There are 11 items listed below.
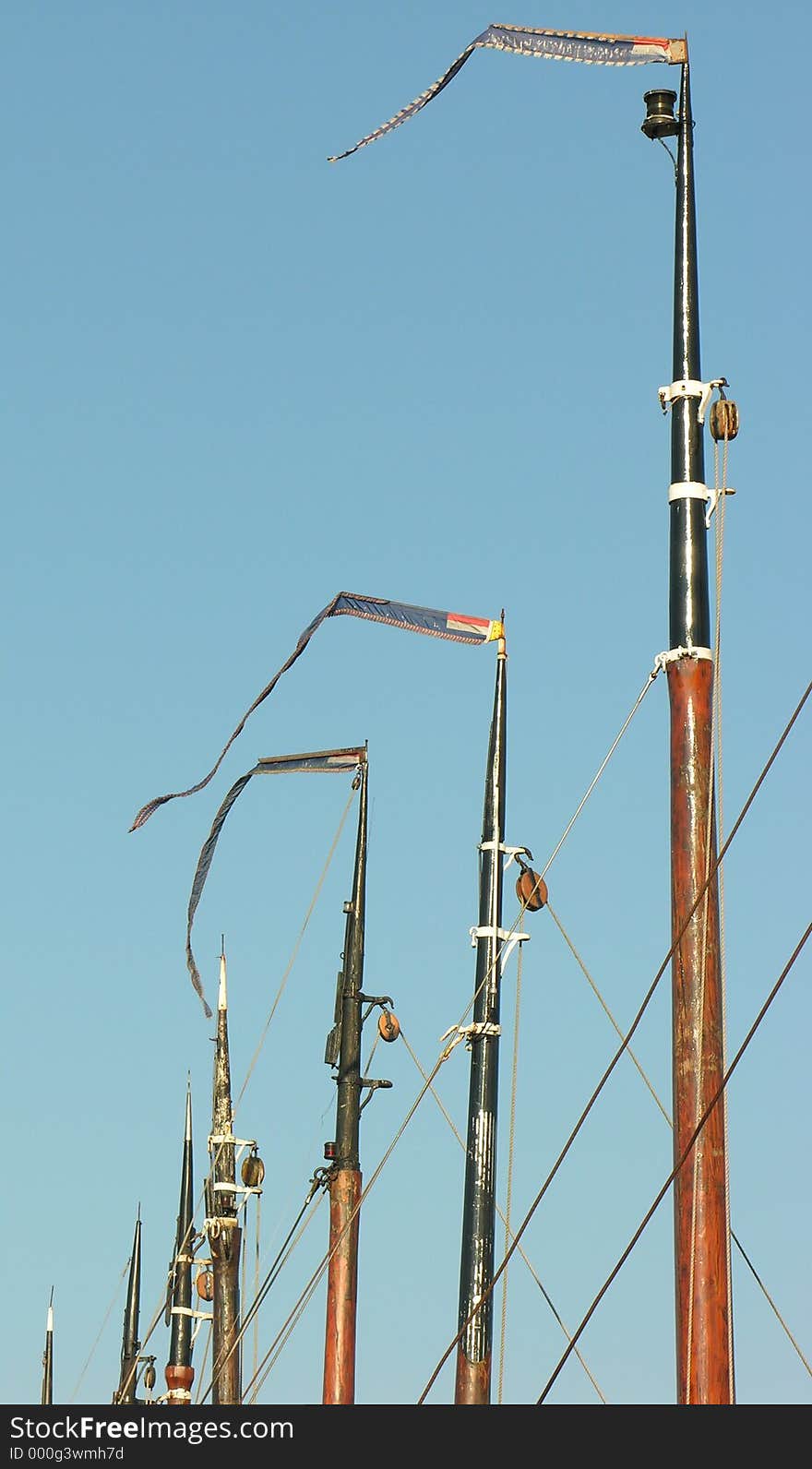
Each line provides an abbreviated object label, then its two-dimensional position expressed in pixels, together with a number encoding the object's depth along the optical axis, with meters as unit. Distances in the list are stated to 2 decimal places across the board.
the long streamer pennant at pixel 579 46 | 19.08
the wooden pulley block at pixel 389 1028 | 27.11
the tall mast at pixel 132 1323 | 54.84
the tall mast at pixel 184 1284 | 45.28
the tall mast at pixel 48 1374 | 62.50
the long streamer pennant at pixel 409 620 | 27.45
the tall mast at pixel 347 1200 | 25.81
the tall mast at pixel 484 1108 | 23.27
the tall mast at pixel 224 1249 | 33.47
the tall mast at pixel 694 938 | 15.34
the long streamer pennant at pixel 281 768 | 29.11
